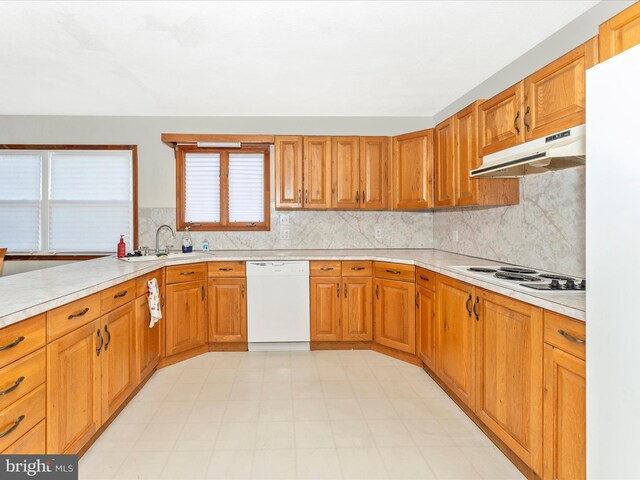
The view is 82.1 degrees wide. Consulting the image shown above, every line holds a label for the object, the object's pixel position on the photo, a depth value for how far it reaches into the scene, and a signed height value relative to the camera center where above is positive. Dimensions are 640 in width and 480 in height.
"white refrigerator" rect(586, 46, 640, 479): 1.07 -0.10
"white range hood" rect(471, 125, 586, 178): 1.71 +0.43
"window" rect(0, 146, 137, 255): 4.01 +0.42
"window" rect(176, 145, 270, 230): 4.11 +0.54
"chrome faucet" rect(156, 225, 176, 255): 3.85 +0.03
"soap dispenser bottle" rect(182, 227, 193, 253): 3.90 -0.09
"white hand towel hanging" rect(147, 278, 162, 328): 2.76 -0.50
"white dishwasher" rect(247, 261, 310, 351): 3.56 -0.63
